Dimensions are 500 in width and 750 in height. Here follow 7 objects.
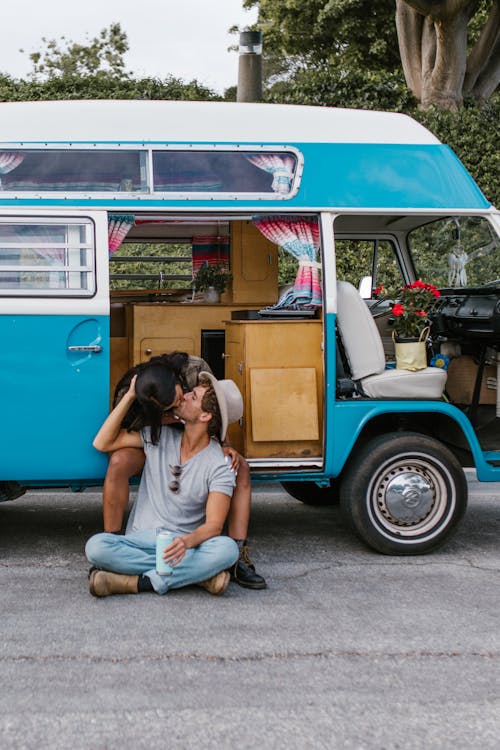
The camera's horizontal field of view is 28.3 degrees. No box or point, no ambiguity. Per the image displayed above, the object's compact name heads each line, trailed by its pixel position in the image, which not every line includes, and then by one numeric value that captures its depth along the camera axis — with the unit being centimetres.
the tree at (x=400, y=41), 1739
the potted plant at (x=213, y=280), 741
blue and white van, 591
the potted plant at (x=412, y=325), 636
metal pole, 1805
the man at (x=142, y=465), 560
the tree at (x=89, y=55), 2509
